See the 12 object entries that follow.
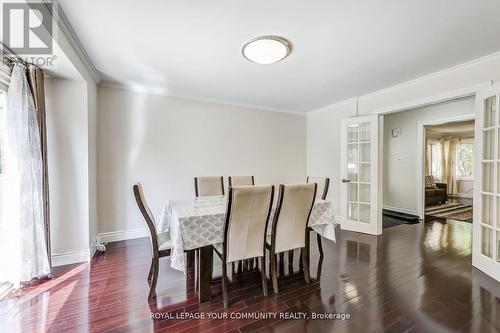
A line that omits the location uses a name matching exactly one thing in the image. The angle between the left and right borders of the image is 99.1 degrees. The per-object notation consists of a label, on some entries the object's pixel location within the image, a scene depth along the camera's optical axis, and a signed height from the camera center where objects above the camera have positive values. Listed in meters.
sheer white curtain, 2.00 -0.22
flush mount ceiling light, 2.03 +1.14
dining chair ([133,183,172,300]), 1.79 -0.75
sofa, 5.86 -0.87
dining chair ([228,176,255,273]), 3.19 -0.27
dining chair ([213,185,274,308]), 1.76 -0.55
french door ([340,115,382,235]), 3.60 -0.24
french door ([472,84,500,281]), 2.23 -0.25
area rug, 4.75 -1.26
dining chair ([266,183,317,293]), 2.01 -0.58
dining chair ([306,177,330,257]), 2.76 -0.36
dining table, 1.78 -0.62
